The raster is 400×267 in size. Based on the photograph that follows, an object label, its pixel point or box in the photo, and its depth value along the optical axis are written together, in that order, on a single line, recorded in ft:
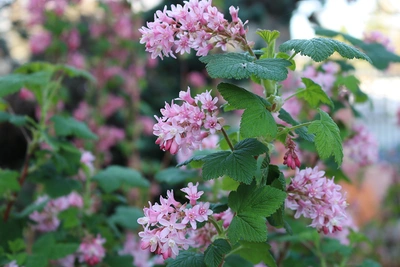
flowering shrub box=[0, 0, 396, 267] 3.28
